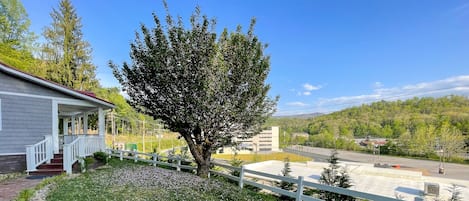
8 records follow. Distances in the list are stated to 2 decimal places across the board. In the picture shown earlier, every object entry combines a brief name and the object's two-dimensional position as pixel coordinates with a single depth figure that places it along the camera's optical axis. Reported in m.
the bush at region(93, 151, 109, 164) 11.44
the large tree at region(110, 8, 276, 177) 8.12
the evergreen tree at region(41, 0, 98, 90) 27.11
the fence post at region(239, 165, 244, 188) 8.34
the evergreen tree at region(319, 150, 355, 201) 7.95
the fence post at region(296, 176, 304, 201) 6.18
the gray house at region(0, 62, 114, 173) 8.55
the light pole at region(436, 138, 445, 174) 46.56
